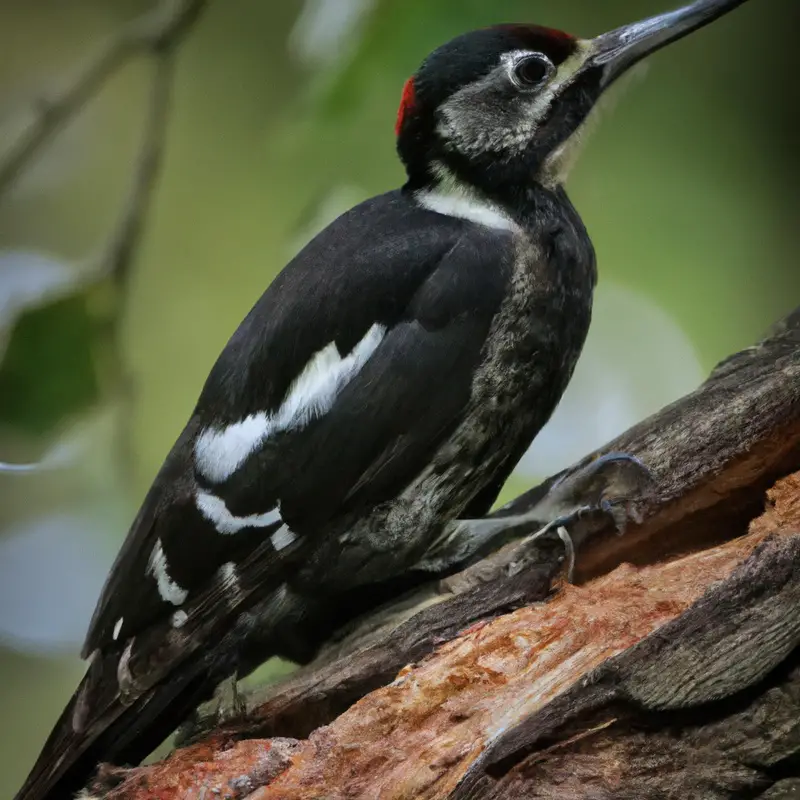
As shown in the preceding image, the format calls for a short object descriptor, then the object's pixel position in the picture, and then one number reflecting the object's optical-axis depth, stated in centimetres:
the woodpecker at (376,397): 382
